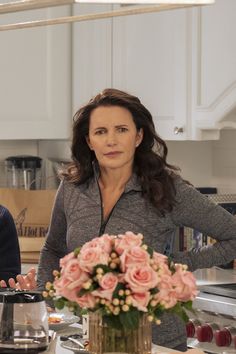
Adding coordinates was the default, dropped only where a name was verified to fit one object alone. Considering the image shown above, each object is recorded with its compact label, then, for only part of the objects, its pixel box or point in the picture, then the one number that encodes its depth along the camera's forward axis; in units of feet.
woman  11.00
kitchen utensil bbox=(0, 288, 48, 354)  8.23
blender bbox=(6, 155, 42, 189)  18.27
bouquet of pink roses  7.50
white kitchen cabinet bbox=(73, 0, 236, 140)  14.95
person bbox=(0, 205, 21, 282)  12.66
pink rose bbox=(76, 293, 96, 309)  7.59
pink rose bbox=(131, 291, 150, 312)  7.48
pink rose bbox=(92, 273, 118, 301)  7.46
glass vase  7.83
